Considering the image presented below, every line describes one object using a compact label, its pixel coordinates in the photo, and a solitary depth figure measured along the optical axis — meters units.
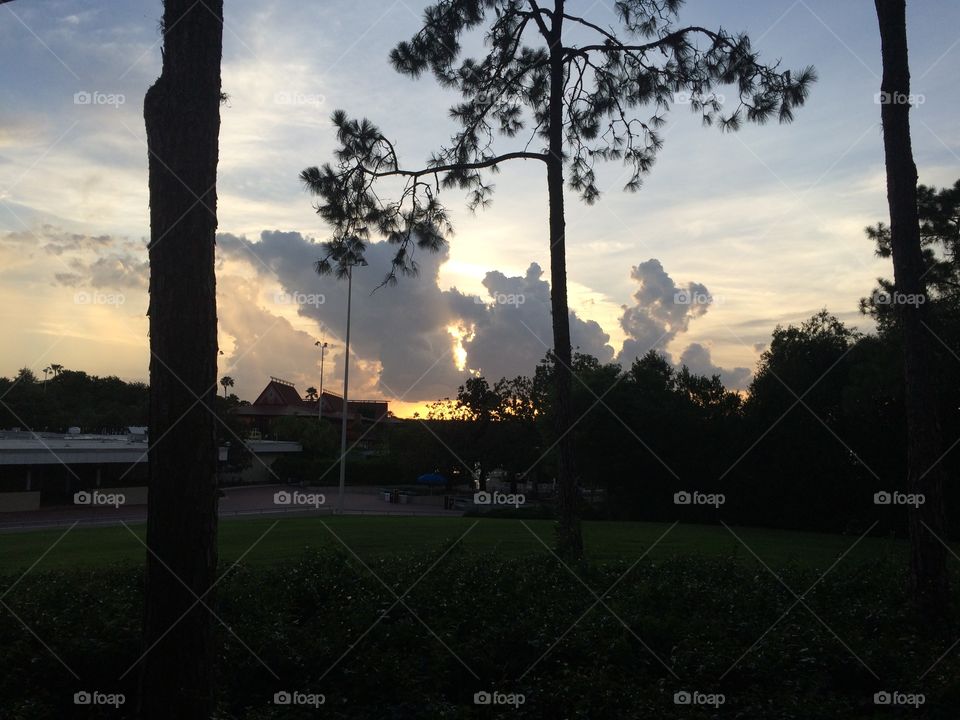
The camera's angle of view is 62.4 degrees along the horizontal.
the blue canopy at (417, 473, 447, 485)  50.66
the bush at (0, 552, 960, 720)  5.28
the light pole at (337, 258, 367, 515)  34.78
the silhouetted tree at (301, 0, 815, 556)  11.07
